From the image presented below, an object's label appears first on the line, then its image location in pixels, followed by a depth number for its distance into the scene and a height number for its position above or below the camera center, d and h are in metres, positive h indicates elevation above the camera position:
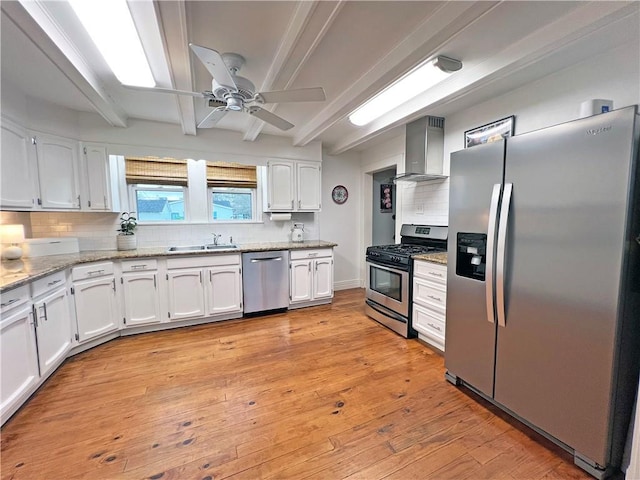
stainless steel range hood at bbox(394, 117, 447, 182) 3.16 +0.82
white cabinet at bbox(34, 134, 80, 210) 2.74 +0.51
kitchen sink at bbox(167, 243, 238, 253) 3.58 -0.38
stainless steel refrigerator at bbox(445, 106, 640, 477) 1.30 -0.33
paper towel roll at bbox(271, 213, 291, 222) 4.14 +0.05
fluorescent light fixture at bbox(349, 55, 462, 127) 2.08 +1.17
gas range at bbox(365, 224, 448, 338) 3.00 -0.65
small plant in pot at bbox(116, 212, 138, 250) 3.35 -0.16
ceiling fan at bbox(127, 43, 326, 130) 1.86 +0.96
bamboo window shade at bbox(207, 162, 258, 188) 3.87 +0.65
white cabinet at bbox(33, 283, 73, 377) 2.11 -0.90
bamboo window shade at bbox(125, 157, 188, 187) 3.45 +0.64
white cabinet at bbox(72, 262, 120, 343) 2.68 -0.82
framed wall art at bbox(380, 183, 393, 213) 5.25 +0.41
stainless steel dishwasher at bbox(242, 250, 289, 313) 3.60 -0.82
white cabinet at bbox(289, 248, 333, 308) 3.88 -0.83
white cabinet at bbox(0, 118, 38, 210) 2.32 +0.45
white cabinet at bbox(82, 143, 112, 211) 3.10 +0.48
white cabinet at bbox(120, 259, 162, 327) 3.05 -0.82
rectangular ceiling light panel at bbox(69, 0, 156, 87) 1.51 +1.18
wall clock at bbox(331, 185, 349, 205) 4.88 +0.45
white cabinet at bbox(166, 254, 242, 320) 3.25 -0.82
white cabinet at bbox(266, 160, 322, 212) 4.05 +0.51
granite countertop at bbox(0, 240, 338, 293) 1.92 -0.38
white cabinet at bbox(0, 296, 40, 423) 1.73 -0.93
